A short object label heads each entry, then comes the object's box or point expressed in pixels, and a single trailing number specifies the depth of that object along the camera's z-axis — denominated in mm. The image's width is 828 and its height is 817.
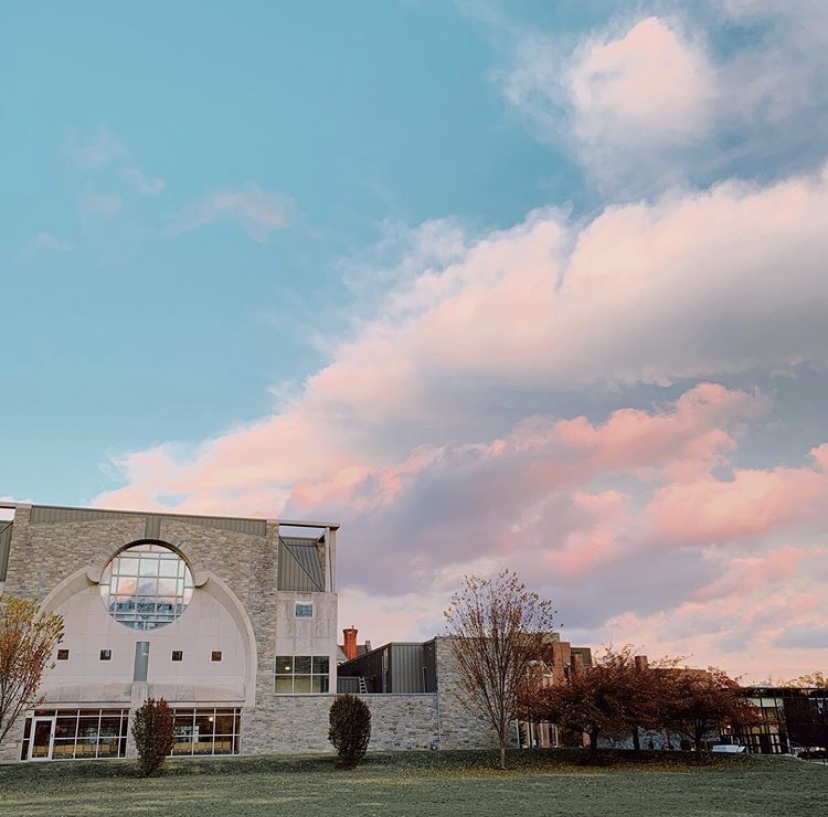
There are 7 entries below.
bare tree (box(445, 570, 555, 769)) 29984
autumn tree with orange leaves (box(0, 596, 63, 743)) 26641
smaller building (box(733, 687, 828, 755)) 51562
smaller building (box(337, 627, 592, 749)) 40969
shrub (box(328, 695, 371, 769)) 29797
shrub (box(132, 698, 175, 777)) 27531
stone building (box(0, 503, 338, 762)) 39125
